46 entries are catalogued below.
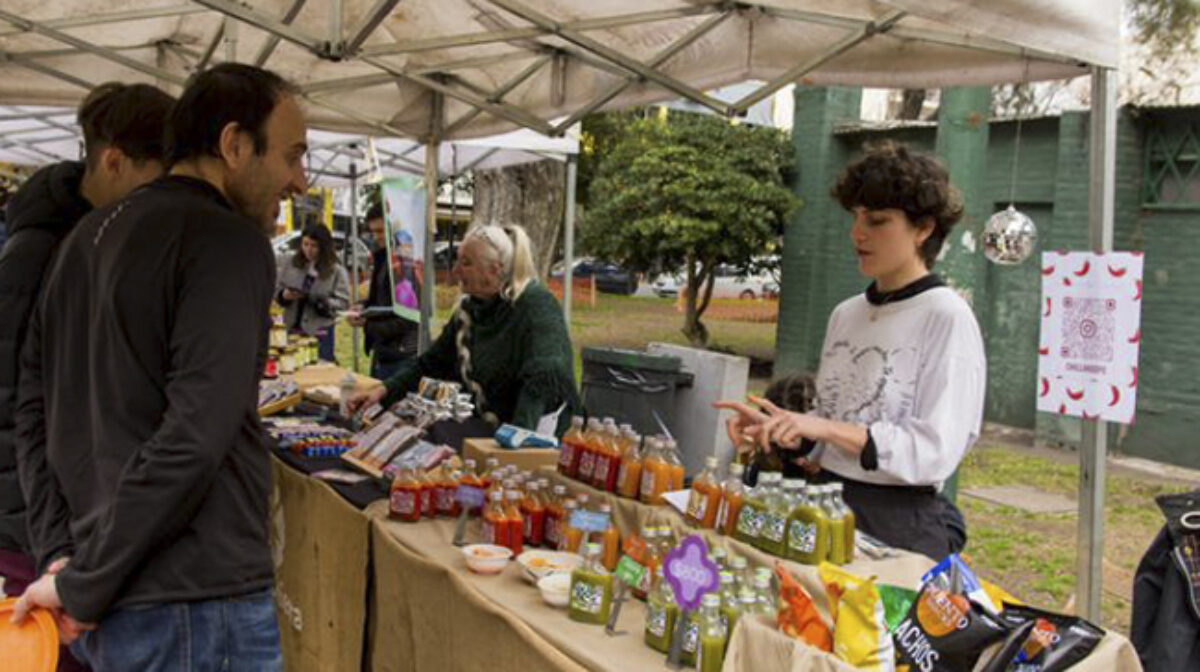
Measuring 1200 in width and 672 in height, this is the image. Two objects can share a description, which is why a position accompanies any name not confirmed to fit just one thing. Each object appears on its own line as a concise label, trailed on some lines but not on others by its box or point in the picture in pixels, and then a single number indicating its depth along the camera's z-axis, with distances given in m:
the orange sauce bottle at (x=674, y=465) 2.45
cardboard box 3.01
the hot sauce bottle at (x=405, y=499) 2.73
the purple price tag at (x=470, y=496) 2.67
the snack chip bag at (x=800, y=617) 1.71
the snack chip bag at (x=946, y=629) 1.62
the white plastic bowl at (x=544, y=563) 2.29
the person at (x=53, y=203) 2.04
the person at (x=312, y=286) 7.24
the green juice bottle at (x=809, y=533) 1.95
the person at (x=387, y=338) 6.86
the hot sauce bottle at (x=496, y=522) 2.51
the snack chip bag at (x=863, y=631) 1.66
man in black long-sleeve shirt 1.56
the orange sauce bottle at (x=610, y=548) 2.33
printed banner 5.63
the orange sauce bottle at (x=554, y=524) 2.54
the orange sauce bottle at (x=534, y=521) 2.58
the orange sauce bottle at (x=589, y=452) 2.63
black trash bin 4.40
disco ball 5.19
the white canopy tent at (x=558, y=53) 2.72
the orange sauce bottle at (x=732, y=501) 2.16
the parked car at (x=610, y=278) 30.81
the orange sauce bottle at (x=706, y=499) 2.22
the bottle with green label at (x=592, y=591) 2.04
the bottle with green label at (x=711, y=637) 1.78
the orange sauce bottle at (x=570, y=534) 2.44
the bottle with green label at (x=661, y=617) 1.89
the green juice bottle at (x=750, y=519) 2.09
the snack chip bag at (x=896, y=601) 1.78
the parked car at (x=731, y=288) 29.06
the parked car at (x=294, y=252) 7.54
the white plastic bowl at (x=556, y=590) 2.14
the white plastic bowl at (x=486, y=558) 2.37
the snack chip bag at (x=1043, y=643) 1.62
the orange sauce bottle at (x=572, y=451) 2.70
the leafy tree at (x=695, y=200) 11.34
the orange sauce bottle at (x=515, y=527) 2.51
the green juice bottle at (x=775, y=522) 2.02
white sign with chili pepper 2.70
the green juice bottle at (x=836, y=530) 1.97
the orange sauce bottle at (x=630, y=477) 2.48
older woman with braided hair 3.71
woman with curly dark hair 2.18
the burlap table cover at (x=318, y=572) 2.88
